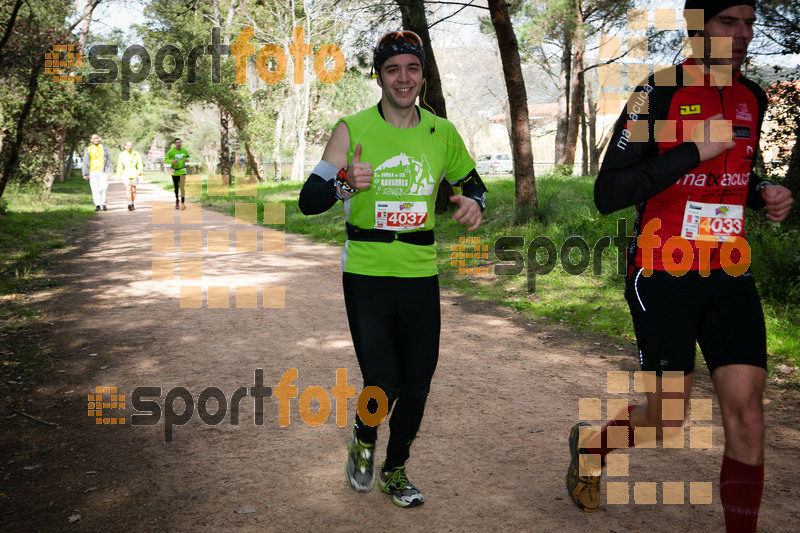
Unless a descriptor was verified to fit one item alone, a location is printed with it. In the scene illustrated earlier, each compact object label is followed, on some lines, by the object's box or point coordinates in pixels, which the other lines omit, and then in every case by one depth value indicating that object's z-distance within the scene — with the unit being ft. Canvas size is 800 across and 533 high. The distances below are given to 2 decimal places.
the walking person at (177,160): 72.02
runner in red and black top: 8.75
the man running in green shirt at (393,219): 10.94
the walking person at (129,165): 72.64
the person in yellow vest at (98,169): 69.92
